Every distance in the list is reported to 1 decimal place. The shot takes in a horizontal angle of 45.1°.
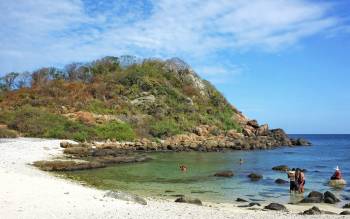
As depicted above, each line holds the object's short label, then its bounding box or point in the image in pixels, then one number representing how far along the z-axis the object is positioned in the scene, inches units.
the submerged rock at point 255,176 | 1349.7
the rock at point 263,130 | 3612.5
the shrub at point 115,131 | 2502.5
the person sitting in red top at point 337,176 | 1256.4
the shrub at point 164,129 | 2901.1
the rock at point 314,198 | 936.9
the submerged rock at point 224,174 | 1398.9
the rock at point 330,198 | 935.1
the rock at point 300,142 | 3865.9
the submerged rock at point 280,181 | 1267.2
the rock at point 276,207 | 809.5
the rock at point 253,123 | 3680.4
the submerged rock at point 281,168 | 1631.4
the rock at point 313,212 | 742.5
